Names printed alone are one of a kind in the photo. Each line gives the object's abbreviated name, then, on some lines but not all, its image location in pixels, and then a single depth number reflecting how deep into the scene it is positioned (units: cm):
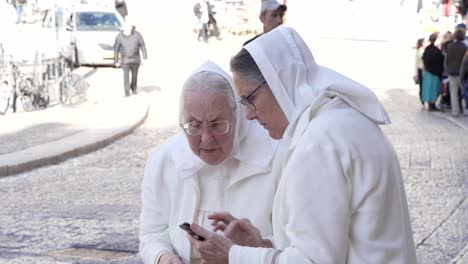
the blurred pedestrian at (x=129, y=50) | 2384
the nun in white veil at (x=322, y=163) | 278
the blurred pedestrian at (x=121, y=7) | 3797
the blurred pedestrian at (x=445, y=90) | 2167
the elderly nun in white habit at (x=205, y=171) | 358
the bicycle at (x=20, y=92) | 1954
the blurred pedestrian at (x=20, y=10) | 2968
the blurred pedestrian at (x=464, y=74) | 1861
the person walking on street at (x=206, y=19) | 3766
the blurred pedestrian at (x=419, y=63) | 2228
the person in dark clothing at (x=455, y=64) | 1997
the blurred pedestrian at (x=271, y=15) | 926
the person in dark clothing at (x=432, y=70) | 2108
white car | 3056
